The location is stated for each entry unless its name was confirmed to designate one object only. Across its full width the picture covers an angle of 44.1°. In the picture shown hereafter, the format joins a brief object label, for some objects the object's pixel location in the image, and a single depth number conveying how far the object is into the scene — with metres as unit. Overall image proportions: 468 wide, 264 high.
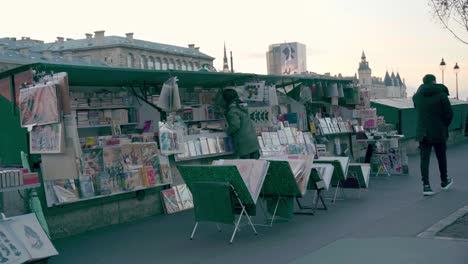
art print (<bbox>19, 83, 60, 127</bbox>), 7.59
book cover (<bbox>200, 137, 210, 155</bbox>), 11.59
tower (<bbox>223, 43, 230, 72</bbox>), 82.26
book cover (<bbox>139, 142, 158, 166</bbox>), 10.03
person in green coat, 11.52
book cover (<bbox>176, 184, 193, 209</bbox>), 10.59
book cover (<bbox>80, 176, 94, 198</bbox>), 8.89
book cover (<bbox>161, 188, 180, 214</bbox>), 10.30
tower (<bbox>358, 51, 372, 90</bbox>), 159.00
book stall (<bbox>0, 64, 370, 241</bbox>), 7.76
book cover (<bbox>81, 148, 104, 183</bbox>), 9.14
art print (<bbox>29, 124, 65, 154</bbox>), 7.63
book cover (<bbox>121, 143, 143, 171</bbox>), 9.69
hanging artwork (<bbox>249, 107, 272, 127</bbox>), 12.96
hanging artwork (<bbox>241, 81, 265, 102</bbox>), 12.72
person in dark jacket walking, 10.24
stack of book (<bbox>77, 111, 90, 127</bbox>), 10.82
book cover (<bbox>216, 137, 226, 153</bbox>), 12.00
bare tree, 9.50
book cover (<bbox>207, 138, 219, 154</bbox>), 11.75
